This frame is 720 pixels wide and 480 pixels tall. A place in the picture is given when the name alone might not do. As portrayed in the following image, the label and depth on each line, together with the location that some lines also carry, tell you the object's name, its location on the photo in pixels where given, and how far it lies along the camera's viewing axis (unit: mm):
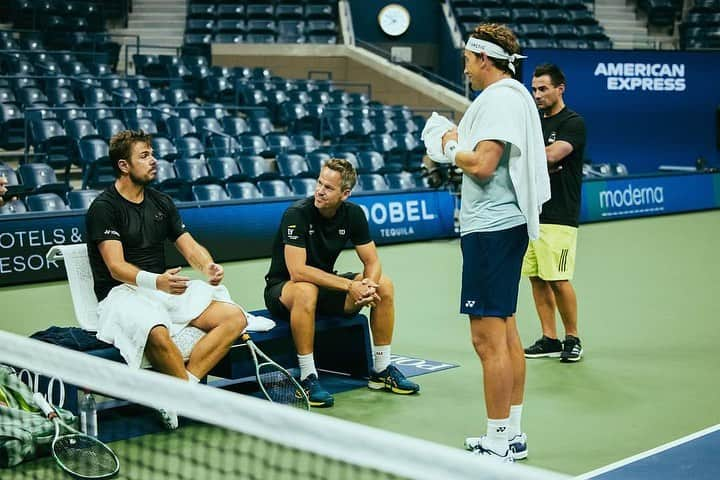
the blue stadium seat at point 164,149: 14812
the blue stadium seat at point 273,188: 14453
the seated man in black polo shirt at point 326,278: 6383
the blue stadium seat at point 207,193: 13383
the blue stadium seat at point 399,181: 16375
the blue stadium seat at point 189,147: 15312
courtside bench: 6203
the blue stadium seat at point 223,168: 14575
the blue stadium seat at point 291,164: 15820
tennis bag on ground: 5074
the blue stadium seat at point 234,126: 17547
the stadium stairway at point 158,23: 24031
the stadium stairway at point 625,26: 27688
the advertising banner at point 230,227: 10945
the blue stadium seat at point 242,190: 13922
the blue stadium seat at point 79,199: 11992
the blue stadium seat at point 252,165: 15453
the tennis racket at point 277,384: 6043
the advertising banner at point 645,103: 20531
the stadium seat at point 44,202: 11898
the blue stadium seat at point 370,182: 15680
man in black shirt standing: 7219
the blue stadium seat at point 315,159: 16125
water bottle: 5441
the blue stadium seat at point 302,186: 14828
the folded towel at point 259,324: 6406
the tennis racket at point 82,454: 4938
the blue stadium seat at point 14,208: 11920
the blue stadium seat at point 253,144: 16688
